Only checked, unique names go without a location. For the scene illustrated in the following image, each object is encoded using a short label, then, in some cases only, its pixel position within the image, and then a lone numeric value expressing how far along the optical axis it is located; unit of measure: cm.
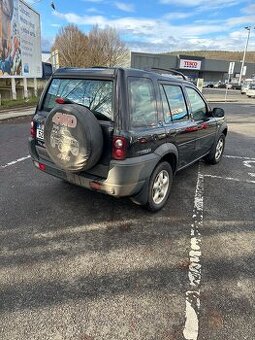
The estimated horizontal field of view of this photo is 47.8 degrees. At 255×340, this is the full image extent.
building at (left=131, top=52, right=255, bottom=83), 4912
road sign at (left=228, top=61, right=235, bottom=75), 2324
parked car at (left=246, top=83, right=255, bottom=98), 3469
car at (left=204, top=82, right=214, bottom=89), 6196
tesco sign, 4704
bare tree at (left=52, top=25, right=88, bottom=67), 3559
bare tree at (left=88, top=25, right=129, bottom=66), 3578
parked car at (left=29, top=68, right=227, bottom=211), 317
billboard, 1434
